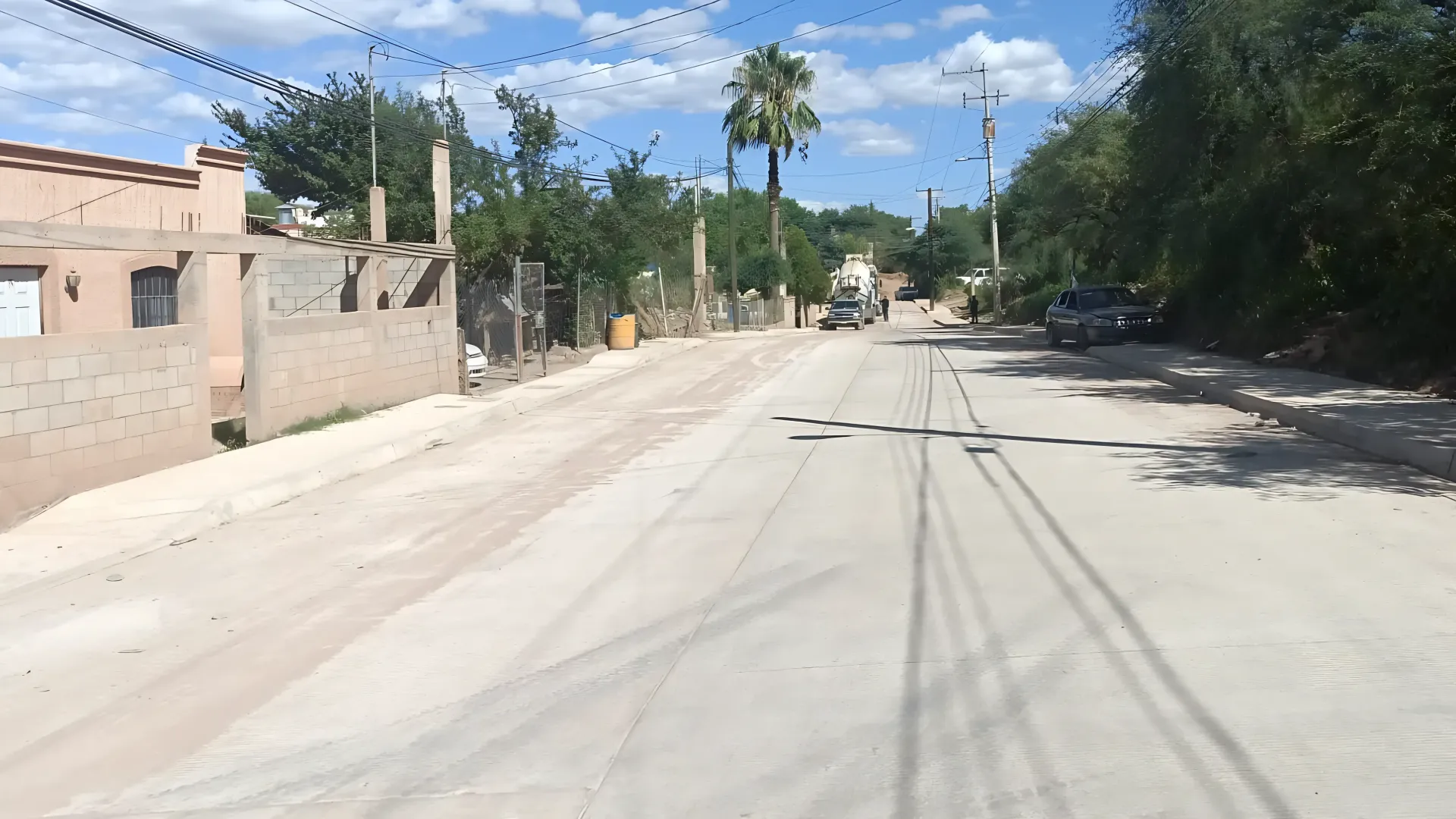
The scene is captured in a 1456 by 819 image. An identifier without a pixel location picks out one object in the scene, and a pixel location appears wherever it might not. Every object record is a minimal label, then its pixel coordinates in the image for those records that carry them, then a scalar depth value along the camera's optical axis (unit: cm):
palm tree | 5931
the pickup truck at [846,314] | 6266
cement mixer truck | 7566
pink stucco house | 1942
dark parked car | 3172
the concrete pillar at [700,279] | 4847
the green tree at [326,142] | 4809
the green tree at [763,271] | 6581
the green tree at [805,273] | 7869
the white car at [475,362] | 2627
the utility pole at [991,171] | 5650
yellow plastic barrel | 3594
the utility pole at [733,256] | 5469
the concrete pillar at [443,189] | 2303
